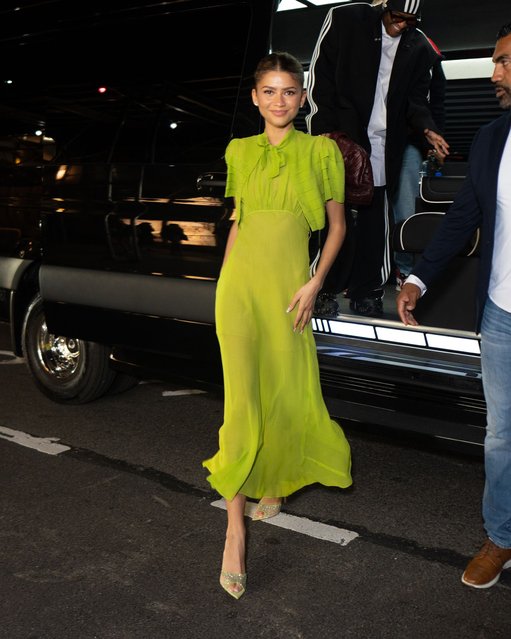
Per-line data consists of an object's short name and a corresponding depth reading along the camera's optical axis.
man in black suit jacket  2.87
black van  3.77
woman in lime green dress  3.08
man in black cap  4.21
